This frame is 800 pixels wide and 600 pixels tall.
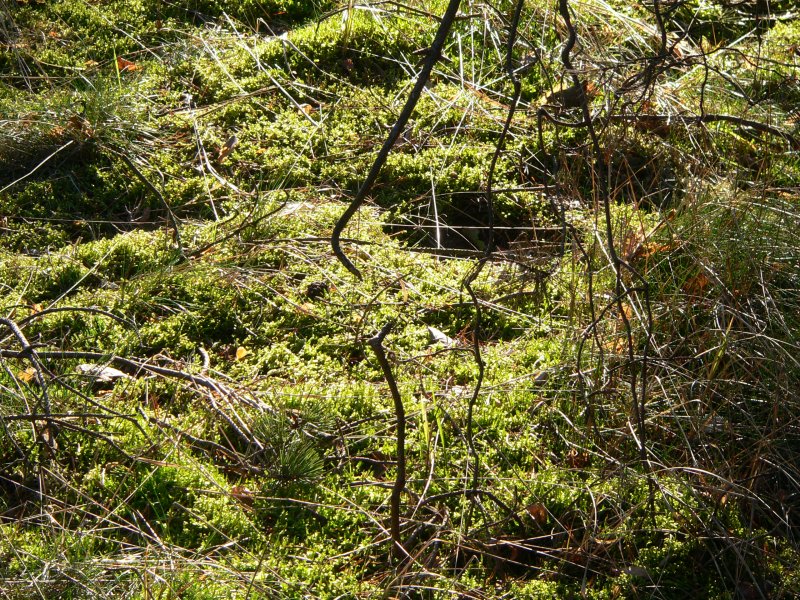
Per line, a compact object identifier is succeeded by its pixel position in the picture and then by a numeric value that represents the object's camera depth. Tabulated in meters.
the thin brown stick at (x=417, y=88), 2.94
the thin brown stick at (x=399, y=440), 3.18
